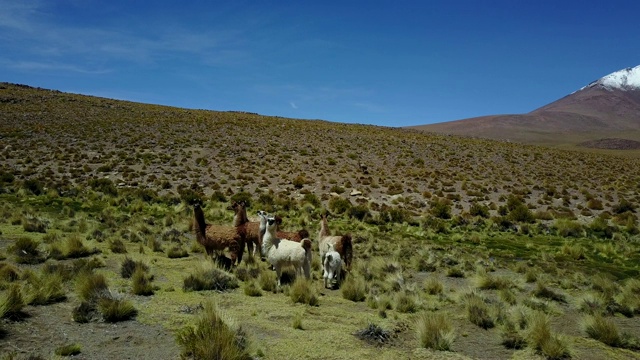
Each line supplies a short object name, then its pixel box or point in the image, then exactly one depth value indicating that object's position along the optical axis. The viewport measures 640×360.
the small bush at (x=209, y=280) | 9.04
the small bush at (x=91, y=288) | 7.36
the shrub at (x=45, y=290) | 7.22
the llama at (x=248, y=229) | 12.13
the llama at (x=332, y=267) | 10.20
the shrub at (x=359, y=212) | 22.44
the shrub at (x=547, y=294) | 10.13
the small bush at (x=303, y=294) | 8.74
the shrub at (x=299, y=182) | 29.80
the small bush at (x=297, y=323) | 7.26
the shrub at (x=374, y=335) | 6.89
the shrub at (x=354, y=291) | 9.55
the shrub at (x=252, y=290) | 9.07
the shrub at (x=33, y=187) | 24.11
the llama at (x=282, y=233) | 10.96
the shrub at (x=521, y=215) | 23.39
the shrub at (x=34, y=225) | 14.08
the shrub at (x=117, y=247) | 12.02
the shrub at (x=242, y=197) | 24.39
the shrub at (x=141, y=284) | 8.40
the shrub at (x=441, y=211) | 23.80
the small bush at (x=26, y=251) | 10.20
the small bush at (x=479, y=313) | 8.09
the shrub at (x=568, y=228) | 20.14
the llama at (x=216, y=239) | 11.02
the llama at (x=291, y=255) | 9.67
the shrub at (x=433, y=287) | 10.38
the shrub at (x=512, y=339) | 7.08
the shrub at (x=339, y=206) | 23.67
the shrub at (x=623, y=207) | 25.94
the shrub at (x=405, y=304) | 8.84
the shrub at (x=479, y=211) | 24.27
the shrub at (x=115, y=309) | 6.91
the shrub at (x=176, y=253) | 12.34
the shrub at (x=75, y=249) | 11.09
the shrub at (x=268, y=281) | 9.63
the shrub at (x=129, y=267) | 9.52
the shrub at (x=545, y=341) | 6.59
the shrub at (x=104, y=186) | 25.22
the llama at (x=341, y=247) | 11.08
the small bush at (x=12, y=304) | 6.30
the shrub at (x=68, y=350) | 5.60
